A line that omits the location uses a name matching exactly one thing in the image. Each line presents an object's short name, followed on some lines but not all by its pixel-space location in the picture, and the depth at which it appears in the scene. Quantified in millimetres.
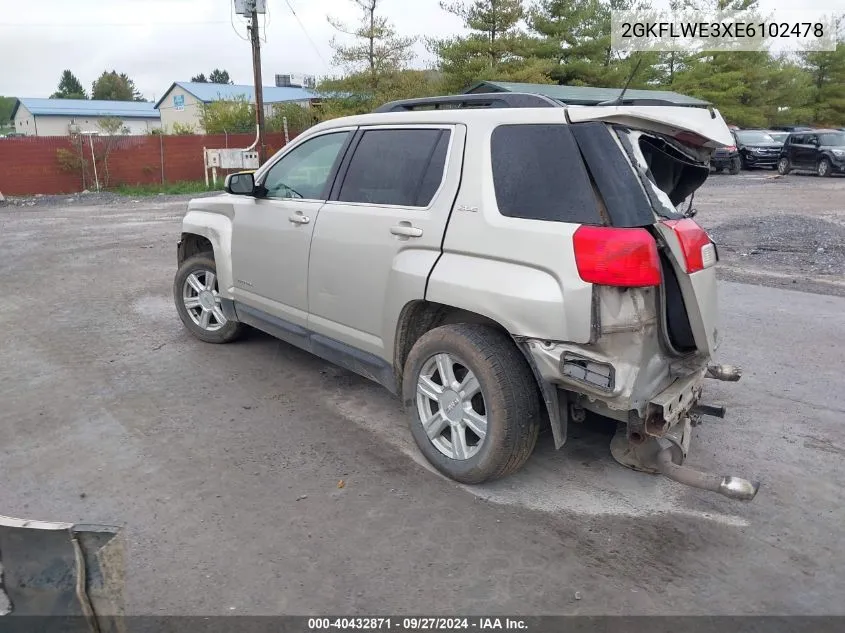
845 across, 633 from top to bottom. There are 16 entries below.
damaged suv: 3299
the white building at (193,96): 56625
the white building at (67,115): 65875
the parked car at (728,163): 26088
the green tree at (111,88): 109250
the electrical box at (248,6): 23938
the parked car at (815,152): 23953
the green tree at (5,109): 102562
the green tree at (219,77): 112525
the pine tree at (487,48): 30562
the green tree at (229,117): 33531
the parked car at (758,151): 28391
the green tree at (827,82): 46500
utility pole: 24073
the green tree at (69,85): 118838
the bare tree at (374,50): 32062
